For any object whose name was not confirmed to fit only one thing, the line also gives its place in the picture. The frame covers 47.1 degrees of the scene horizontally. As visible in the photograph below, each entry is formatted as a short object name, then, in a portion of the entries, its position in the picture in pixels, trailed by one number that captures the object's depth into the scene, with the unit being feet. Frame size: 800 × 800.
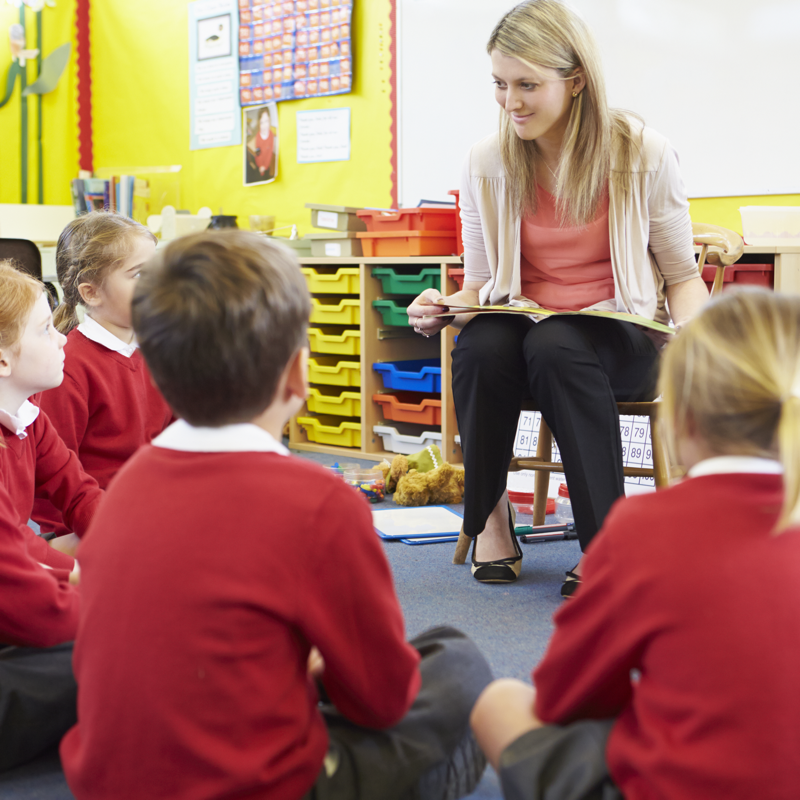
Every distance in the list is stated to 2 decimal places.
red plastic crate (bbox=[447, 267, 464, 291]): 8.95
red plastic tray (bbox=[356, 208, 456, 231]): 9.21
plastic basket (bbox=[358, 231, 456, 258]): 9.29
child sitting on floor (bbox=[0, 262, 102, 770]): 3.31
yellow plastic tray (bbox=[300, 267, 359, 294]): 10.07
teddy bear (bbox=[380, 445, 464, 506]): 7.76
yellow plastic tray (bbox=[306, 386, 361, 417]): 10.27
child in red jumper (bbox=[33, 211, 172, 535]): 5.20
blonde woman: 4.94
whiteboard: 8.14
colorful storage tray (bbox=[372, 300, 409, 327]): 9.68
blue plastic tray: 9.55
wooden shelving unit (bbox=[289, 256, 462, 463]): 9.32
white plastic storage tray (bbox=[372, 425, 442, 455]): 9.58
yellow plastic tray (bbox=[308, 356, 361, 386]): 10.25
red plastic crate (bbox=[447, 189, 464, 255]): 9.00
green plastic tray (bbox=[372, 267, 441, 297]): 9.35
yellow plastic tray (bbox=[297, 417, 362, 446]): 10.40
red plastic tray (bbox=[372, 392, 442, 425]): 9.50
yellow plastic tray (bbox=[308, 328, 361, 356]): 10.14
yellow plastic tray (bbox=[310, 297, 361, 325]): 10.10
